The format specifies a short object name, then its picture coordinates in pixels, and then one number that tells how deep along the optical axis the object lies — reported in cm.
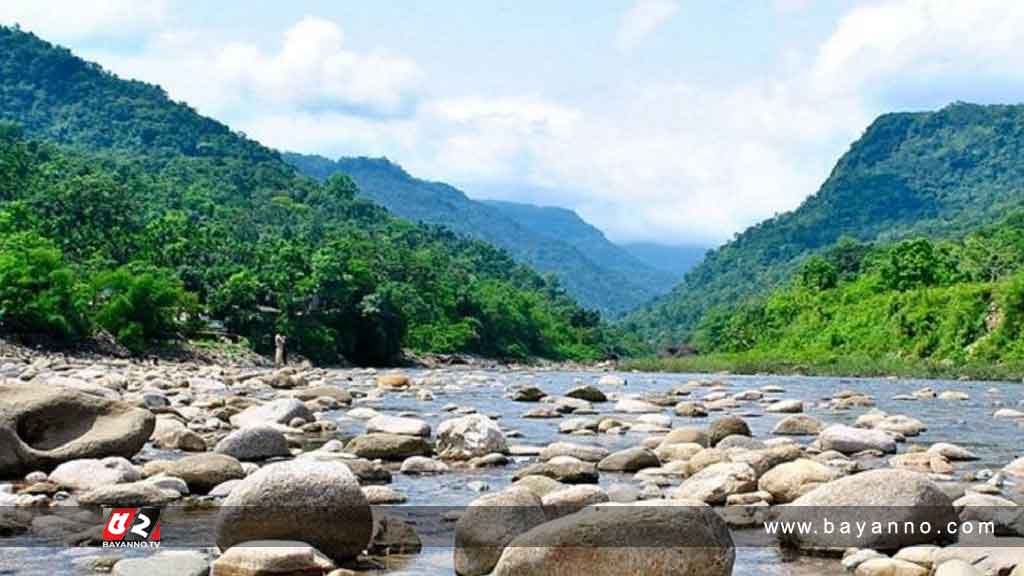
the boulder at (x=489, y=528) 807
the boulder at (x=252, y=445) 1373
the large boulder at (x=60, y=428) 1188
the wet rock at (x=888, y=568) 757
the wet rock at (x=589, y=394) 2778
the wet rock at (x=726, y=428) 1644
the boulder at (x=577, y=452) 1403
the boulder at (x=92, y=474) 1109
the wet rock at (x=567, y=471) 1245
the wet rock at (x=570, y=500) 931
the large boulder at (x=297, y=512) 819
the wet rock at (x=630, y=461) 1345
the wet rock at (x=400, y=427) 1611
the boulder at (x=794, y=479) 1083
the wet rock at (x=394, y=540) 873
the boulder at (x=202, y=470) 1127
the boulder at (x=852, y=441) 1569
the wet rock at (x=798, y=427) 1884
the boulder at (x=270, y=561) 750
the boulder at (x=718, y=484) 1087
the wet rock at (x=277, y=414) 1788
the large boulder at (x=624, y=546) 688
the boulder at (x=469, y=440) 1480
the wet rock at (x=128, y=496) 1017
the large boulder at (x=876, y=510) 862
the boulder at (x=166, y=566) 726
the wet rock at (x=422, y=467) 1334
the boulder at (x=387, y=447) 1444
